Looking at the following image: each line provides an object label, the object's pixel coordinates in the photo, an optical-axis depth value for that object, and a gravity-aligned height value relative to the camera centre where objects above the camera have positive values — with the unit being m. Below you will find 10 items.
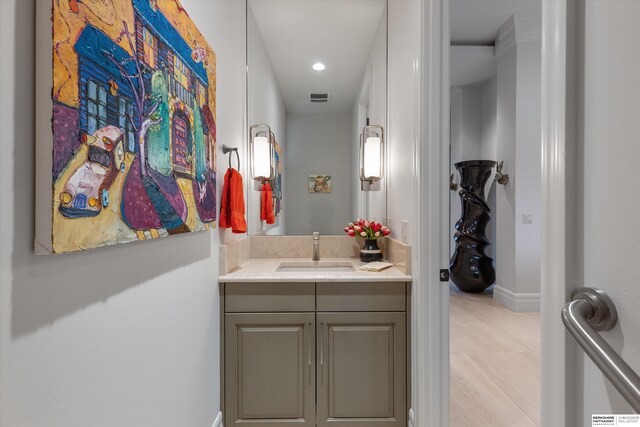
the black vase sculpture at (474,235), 4.35 -0.28
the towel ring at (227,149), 1.78 +0.34
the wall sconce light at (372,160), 2.32 +0.37
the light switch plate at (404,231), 1.82 -0.10
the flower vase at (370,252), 2.18 -0.25
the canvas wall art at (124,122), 0.67 +0.23
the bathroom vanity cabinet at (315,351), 1.78 -0.74
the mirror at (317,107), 2.39 +0.79
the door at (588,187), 0.48 +0.04
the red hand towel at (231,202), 1.74 +0.05
